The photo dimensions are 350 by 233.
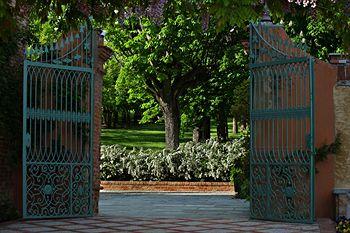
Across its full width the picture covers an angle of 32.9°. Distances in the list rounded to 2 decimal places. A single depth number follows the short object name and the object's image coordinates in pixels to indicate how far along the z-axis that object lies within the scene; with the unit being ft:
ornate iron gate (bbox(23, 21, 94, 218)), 30.58
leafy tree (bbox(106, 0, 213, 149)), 70.90
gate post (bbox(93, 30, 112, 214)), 34.32
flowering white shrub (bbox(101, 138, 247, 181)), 66.80
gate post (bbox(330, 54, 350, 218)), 30.40
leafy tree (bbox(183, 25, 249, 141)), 73.41
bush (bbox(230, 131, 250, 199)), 39.17
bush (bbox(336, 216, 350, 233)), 25.70
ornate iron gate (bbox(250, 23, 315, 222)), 29.71
